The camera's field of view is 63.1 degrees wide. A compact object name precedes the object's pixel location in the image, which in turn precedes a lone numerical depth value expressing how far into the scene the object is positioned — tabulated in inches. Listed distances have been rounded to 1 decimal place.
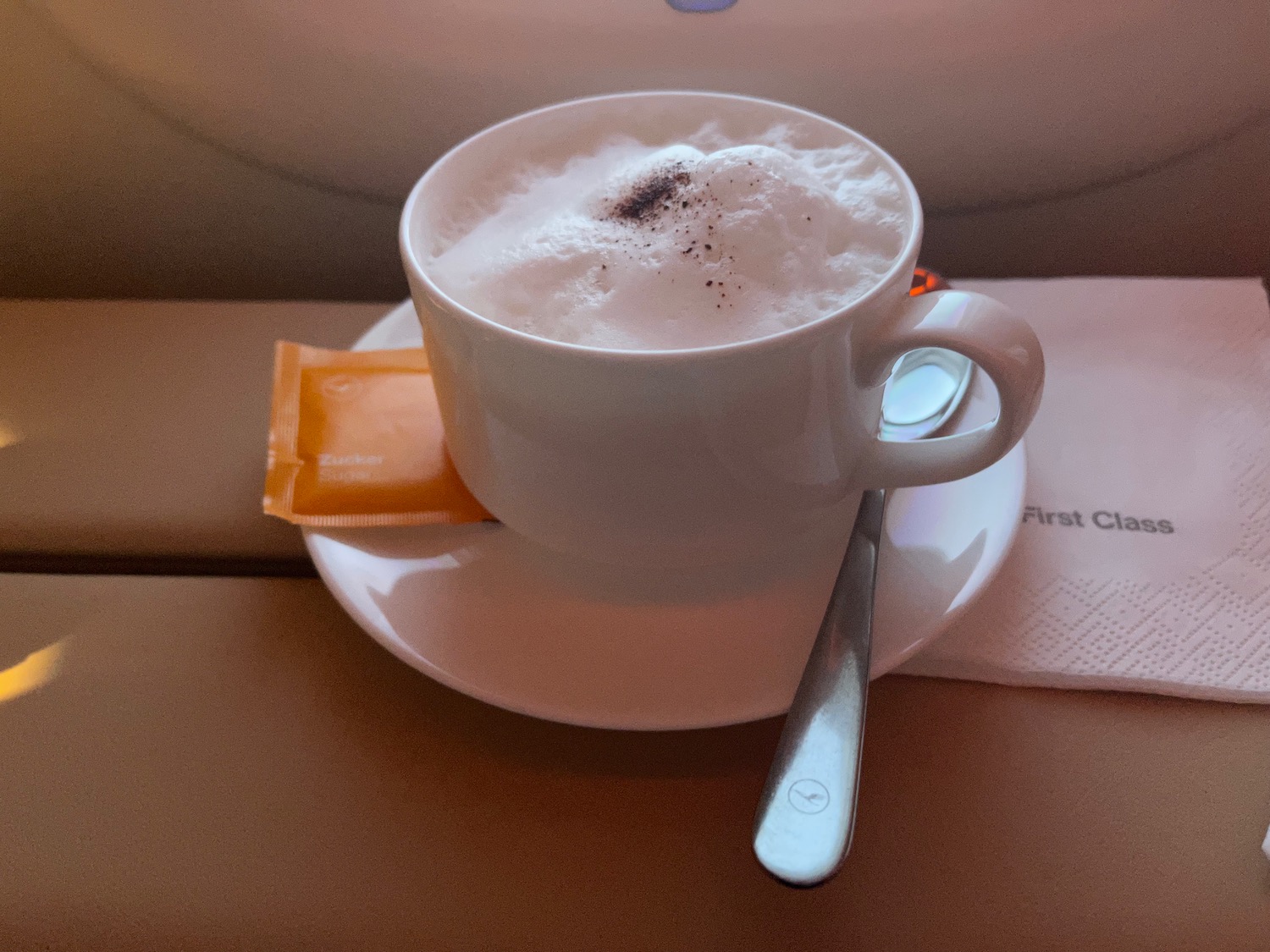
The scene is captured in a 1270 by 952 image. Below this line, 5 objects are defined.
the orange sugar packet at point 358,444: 7.7
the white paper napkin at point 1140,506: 7.0
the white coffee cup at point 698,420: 5.9
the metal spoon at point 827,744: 5.5
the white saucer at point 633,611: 6.4
